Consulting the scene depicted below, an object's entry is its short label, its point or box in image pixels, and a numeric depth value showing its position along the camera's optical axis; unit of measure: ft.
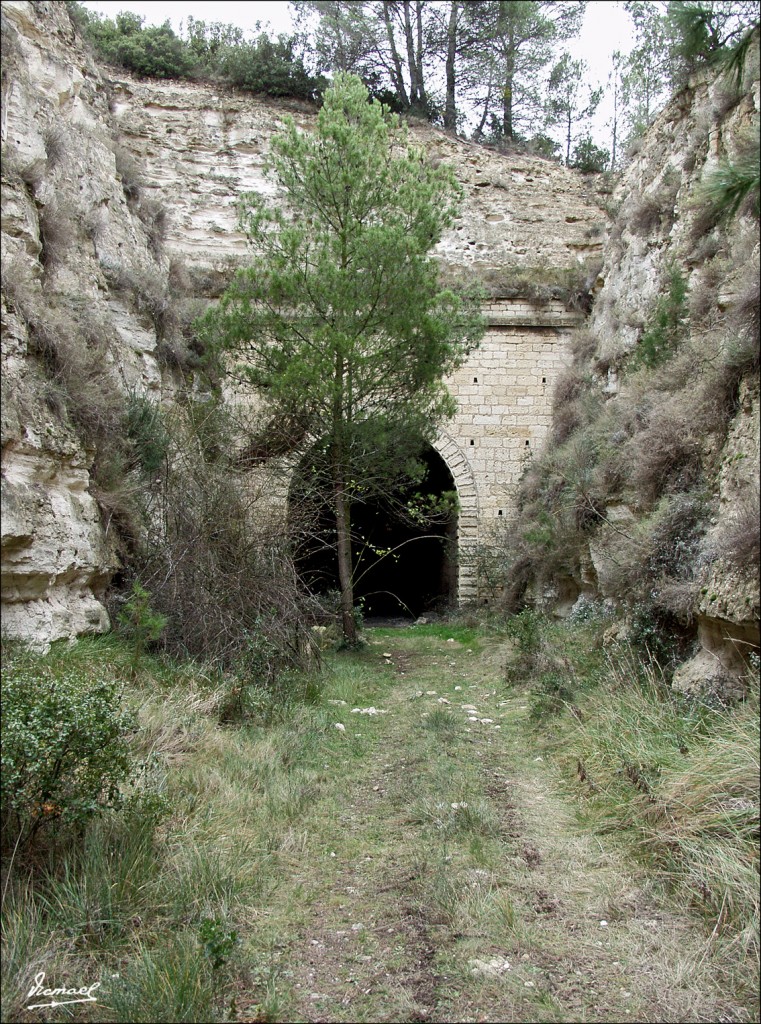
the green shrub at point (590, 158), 54.70
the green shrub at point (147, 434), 24.35
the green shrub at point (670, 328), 27.61
